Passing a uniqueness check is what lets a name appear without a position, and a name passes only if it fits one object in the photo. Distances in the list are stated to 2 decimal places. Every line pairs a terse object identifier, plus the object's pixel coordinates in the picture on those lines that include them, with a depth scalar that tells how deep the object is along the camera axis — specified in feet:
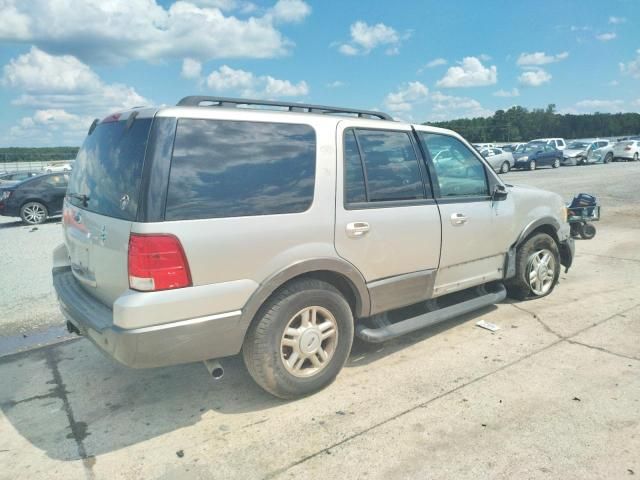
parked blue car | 92.58
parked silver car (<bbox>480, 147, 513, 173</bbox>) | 87.15
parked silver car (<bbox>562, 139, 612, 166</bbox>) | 101.30
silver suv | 9.04
